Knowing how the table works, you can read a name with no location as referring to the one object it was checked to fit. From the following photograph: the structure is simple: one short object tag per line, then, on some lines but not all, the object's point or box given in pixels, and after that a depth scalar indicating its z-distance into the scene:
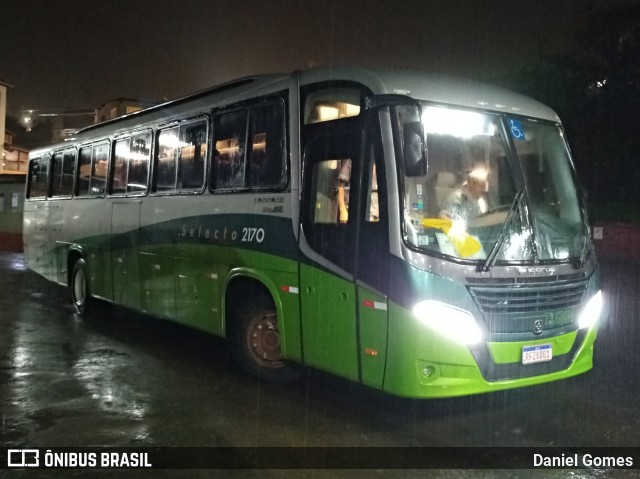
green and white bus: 5.46
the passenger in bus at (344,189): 6.05
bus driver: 5.72
